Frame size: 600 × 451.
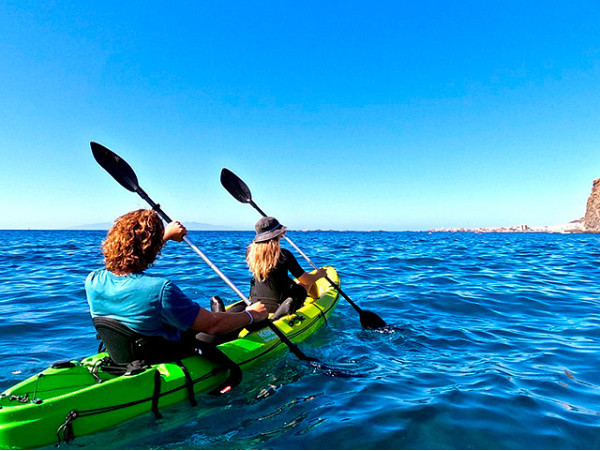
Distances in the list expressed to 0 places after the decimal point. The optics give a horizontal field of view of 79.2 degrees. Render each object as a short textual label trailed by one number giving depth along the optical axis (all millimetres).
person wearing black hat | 5520
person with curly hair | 3088
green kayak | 2686
